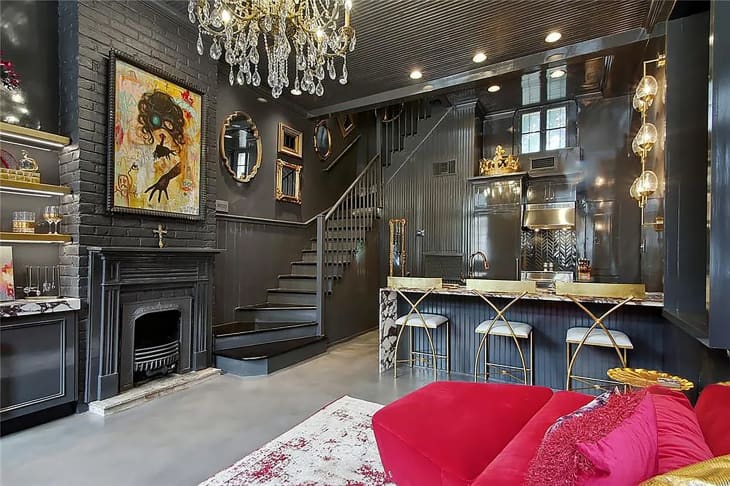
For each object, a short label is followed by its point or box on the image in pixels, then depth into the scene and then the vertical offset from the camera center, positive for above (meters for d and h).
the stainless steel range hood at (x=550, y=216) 6.43 +0.50
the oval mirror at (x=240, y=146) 5.28 +1.41
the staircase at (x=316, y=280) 4.46 -0.57
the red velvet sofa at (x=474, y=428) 1.27 -0.84
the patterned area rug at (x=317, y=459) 2.14 -1.36
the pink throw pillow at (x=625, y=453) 0.83 -0.48
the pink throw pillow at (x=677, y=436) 1.01 -0.57
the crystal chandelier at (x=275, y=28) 2.79 +1.68
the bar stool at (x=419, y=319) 4.04 -0.82
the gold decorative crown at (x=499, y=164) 6.73 +1.47
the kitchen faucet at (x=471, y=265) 6.91 -0.39
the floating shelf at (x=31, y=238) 2.90 +0.03
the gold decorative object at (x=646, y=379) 2.12 -0.82
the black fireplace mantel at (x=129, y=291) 3.26 -0.48
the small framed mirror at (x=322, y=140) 7.08 +1.99
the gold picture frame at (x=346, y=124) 7.80 +2.54
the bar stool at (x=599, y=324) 3.08 -0.66
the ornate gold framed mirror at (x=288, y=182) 6.14 +1.03
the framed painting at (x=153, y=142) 3.52 +1.03
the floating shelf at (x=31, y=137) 2.93 +0.86
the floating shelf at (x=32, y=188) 2.91 +0.44
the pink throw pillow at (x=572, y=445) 0.85 -0.49
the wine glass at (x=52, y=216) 3.19 +0.22
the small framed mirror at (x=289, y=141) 6.14 +1.74
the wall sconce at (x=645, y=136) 3.31 +0.98
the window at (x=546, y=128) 6.69 +2.14
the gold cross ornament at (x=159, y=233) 3.90 +0.10
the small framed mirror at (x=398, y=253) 7.38 -0.18
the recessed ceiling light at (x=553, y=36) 4.20 +2.36
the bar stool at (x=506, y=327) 3.55 -0.81
